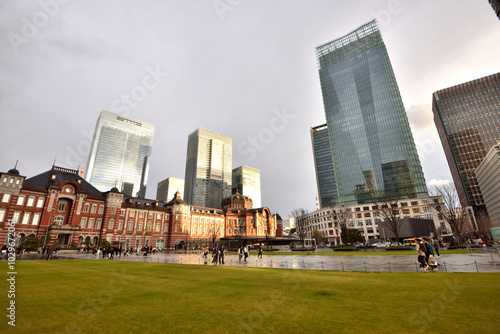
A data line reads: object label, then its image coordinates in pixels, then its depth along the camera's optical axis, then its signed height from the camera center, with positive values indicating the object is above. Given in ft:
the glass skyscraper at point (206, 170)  549.13 +168.38
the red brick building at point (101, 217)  155.84 +22.98
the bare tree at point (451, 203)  127.76 +16.40
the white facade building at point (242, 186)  645.92 +144.97
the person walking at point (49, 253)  100.86 -3.41
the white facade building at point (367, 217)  283.79 +24.09
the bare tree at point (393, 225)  139.49 +6.37
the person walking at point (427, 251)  48.85 -3.58
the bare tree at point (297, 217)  206.18 +20.81
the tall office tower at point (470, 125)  334.65 +158.91
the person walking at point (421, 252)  49.43 -3.79
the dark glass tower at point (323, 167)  461.78 +143.26
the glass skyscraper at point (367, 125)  317.01 +162.65
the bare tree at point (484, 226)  214.12 +5.68
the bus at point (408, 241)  196.53 -5.86
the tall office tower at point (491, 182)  230.17 +54.57
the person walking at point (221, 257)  80.89 -5.95
